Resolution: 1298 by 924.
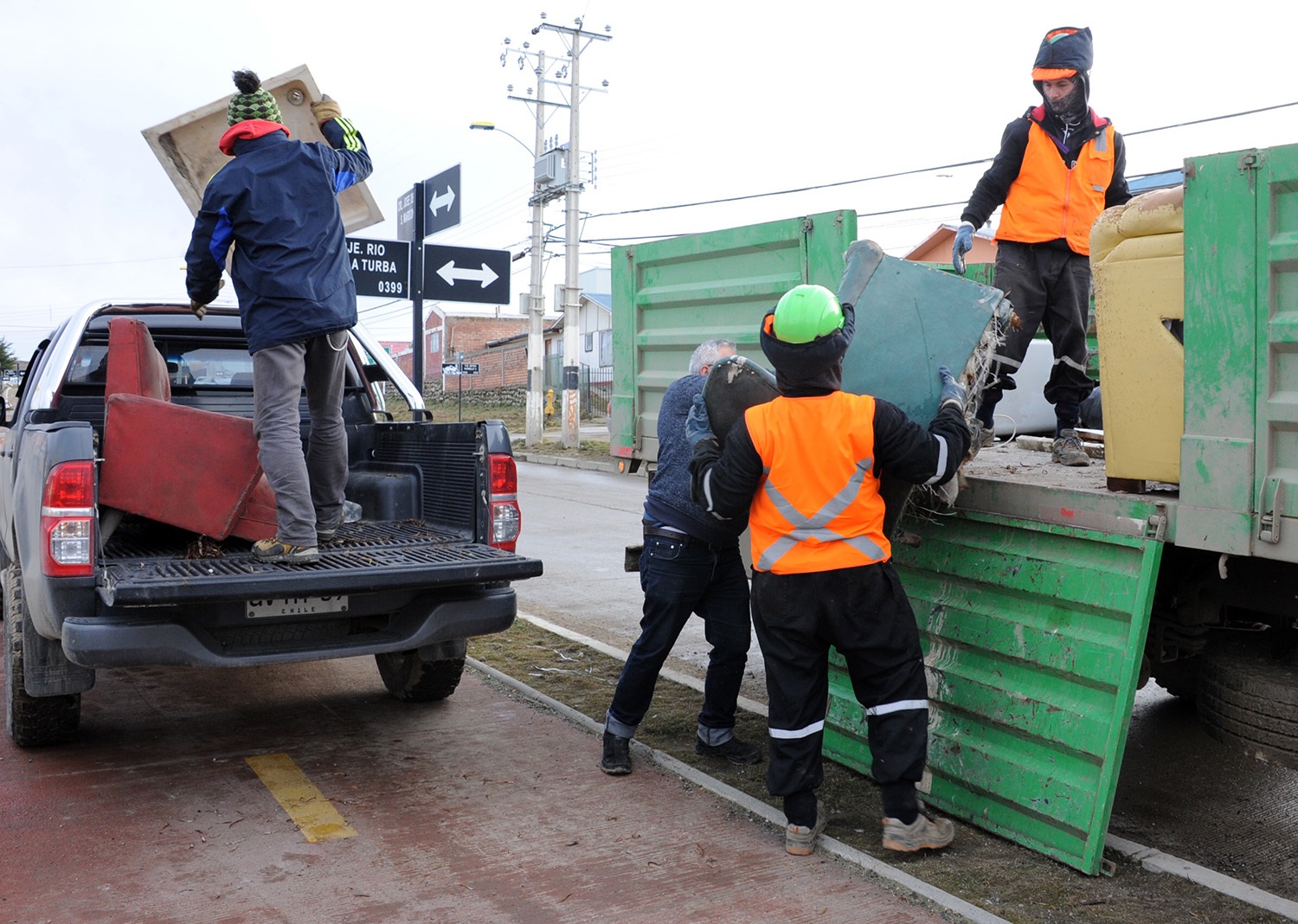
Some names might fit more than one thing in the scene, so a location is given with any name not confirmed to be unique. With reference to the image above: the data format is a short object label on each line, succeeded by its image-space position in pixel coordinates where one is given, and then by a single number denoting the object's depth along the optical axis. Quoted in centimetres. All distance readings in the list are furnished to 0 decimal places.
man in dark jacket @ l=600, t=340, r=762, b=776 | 438
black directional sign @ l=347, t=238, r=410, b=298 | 842
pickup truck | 392
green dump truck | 310
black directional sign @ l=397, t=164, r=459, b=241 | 855
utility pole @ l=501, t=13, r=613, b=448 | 2638
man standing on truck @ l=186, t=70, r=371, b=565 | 446
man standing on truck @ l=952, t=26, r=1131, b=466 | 479
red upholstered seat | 438
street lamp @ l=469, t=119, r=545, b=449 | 2802
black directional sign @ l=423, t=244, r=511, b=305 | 869
